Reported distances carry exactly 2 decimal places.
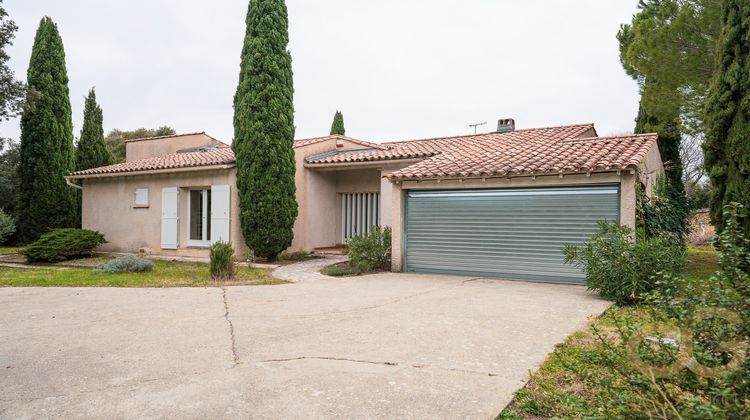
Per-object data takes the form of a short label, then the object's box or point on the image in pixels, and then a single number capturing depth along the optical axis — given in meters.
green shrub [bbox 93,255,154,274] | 11.32
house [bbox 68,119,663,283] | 9.67
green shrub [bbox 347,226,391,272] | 11.79
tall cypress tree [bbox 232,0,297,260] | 13.58
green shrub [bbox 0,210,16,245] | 16.33
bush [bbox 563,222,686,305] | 7.26
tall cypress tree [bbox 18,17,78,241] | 18.89
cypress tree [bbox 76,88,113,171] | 22.42
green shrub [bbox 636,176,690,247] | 9.58
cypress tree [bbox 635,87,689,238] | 15.96
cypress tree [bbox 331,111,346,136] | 26.12
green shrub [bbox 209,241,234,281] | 10.27
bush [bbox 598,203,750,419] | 2.14
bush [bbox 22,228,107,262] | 14.15
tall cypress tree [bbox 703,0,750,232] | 9.42
